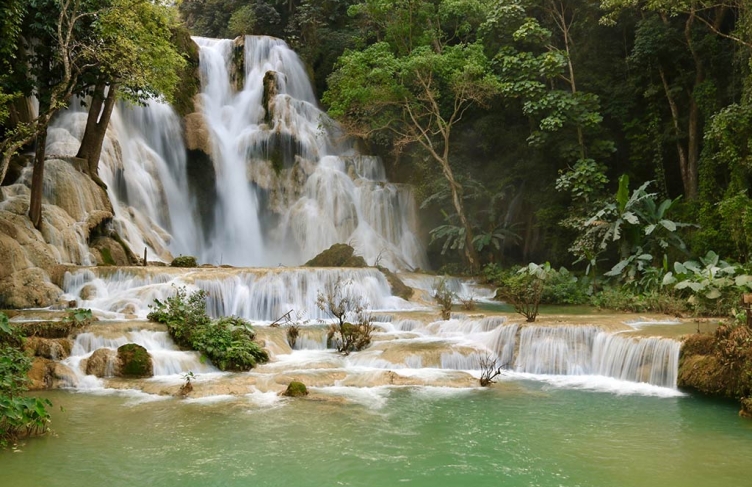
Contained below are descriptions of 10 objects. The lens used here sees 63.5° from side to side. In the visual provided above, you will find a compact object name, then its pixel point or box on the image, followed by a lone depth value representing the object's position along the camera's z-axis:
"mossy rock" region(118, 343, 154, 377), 10.30
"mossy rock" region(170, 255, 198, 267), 18.20
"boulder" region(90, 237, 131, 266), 17.11
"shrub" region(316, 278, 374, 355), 12.09
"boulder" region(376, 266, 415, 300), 17.98
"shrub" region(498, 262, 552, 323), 16.21
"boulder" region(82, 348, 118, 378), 10.20
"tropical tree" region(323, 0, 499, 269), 20.70
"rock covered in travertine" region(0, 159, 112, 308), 13.99
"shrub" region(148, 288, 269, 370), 10.88
